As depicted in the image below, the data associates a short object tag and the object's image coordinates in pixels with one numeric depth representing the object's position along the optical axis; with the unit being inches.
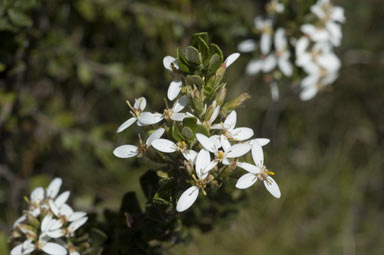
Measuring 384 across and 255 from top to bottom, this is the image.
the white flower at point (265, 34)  24.3
